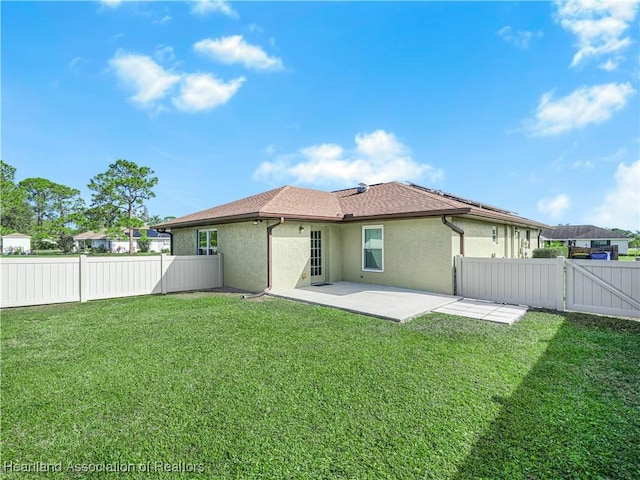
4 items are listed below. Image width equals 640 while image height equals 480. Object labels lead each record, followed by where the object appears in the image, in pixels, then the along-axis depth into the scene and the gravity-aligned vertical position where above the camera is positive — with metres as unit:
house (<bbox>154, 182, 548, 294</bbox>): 9.77 +0.13
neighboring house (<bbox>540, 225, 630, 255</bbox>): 45.41 +0.50
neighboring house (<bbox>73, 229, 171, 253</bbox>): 48.67 -0.12
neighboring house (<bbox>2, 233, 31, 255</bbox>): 44.58 +0.12
